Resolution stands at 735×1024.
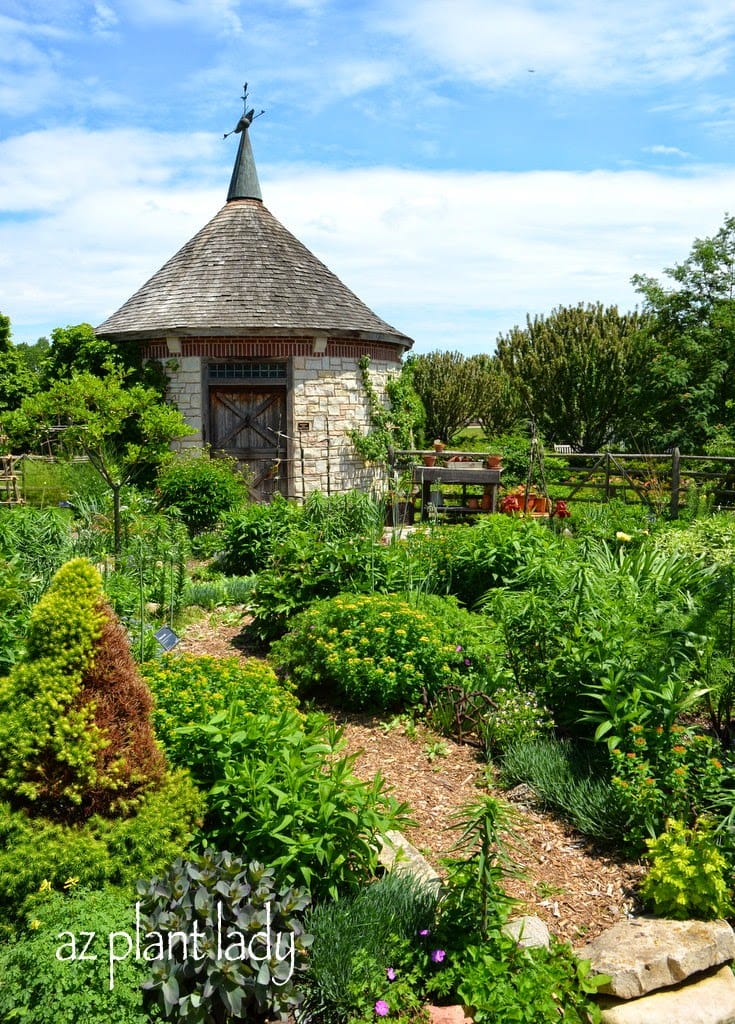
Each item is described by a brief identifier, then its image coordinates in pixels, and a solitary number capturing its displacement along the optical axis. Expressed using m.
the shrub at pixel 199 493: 11.95
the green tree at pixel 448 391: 29.55
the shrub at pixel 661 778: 3.74
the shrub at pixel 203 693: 3.72
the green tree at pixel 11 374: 21.98
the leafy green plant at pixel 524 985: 2.89
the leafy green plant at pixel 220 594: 8.03
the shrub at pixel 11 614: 4.43
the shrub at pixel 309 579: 6.49
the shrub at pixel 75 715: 3.09
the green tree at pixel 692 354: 20.34
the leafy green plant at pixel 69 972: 2.61
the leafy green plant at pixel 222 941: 2.74
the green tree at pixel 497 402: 28.91
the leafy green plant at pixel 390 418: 14.63
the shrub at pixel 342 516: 7.32
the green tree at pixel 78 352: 14.00
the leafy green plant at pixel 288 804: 3.18
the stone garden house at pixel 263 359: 13.65
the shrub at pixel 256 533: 8.64
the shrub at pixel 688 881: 3.35
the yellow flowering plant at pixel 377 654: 5.15
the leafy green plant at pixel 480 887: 3.08
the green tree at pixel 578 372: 26.72
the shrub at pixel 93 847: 2.92
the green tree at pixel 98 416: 8.84
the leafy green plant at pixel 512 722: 4.67
